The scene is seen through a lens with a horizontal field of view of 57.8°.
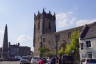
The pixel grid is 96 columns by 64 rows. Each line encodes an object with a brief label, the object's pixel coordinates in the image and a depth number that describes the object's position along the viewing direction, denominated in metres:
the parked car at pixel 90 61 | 10.00
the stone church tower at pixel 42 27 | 38.94
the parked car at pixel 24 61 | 18.51
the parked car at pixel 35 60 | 17.38
